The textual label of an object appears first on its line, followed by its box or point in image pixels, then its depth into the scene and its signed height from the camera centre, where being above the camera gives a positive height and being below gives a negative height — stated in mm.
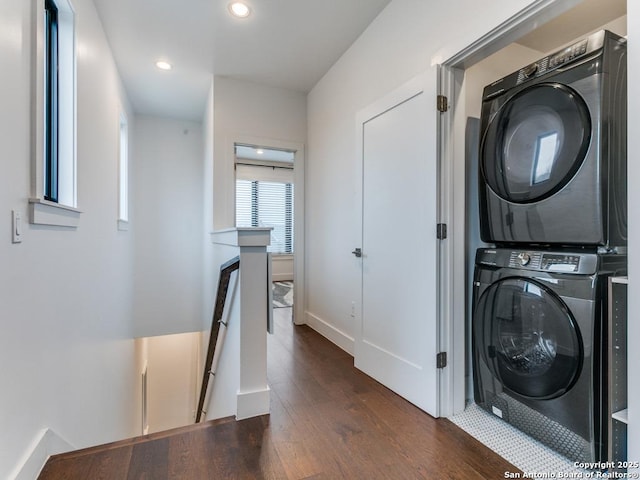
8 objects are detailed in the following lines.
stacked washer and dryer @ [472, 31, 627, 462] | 1368 +9
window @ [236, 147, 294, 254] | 6746 +964
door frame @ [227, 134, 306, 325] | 3732 +114
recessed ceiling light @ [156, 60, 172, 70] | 3190 +1780
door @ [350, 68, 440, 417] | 1841 +740
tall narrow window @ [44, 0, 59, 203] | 1813 +809
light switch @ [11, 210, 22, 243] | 1200 +49
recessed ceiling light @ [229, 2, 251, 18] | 2337 +1727
